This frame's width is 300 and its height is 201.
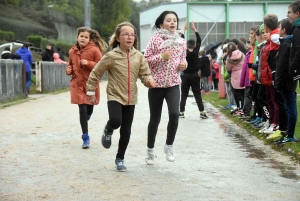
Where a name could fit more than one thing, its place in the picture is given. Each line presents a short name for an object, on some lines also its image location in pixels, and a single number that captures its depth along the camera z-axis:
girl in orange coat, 9.68
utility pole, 32.50
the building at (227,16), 54.72
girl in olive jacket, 7.59
